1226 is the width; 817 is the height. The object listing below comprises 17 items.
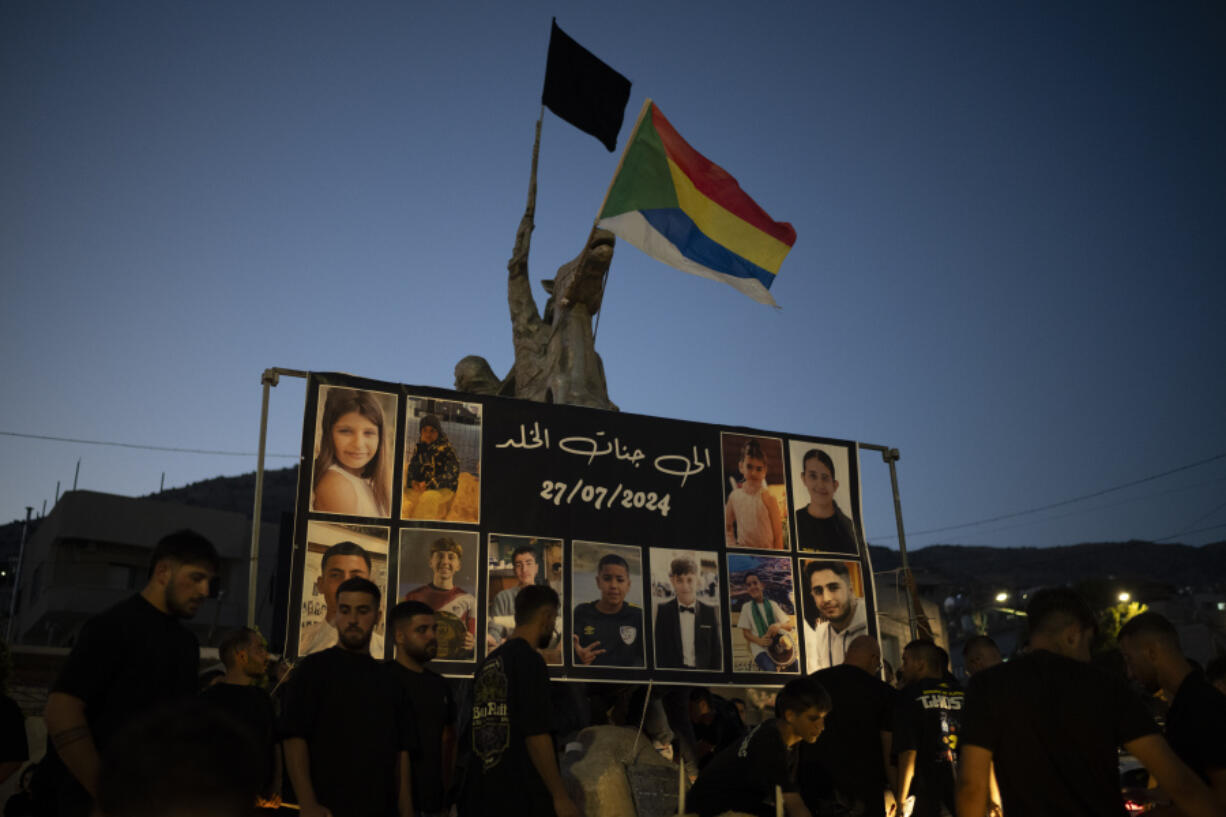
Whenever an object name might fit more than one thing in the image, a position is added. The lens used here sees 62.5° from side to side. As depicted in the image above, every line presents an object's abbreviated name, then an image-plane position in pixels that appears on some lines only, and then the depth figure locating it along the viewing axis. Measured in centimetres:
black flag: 1122
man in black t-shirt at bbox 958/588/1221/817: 323
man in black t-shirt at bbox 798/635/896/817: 576
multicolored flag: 980
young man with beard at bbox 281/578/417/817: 404
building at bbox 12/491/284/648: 3666
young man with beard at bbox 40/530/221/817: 330
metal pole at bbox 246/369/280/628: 705
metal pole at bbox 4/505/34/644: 3588
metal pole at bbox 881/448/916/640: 1040
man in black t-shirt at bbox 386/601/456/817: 489
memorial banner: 812
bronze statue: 1063
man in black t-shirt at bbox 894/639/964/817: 552
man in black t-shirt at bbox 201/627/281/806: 446
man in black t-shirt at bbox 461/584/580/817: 423
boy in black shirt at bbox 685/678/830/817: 490
